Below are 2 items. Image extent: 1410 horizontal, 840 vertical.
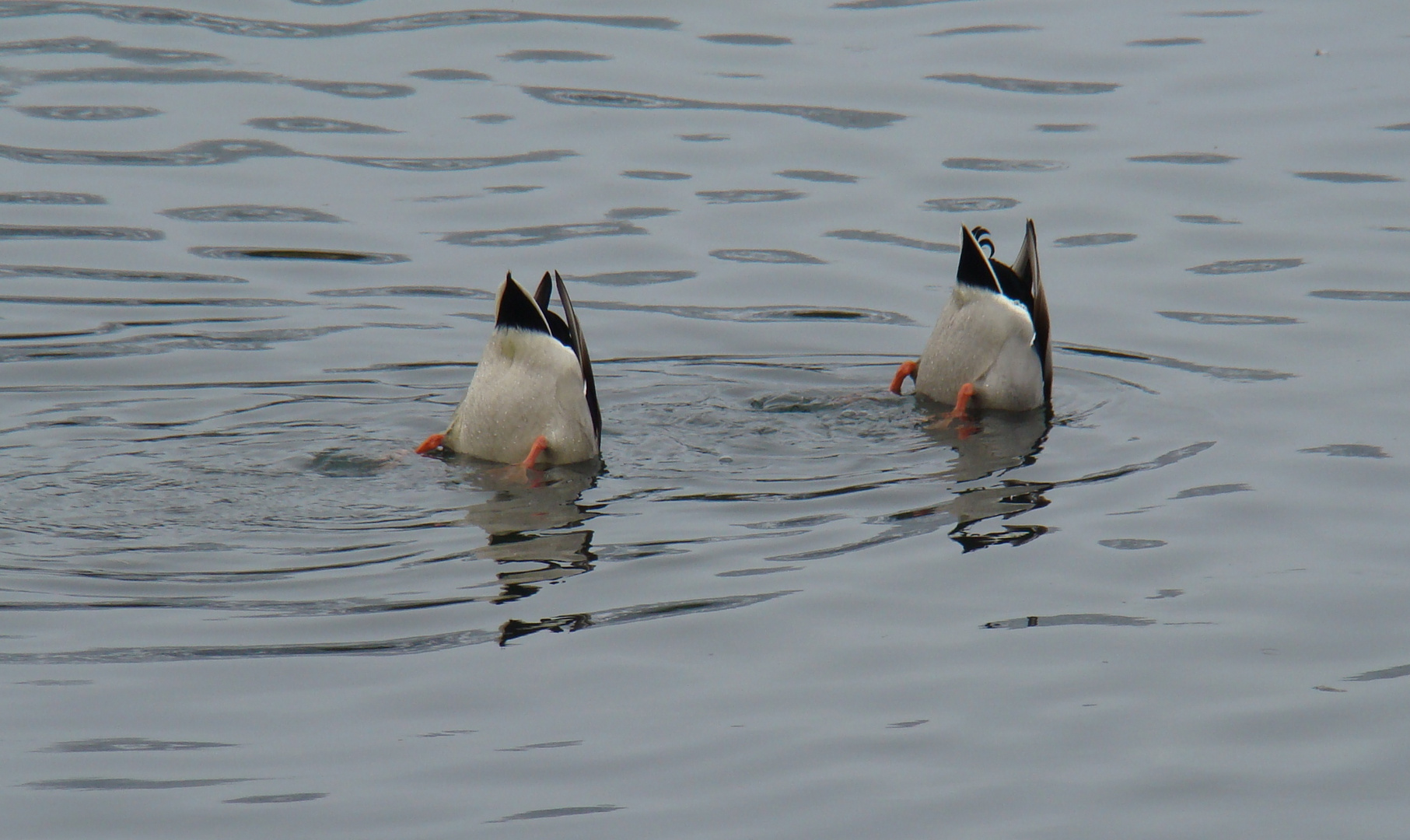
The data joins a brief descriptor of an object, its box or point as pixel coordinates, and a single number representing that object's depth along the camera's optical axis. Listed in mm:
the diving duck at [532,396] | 15203
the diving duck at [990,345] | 17156
